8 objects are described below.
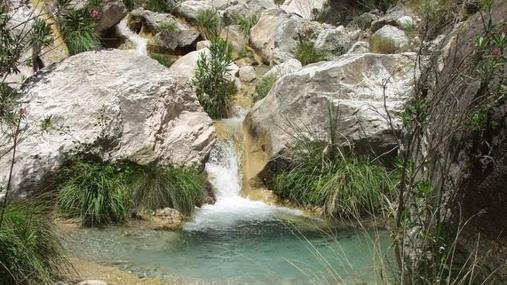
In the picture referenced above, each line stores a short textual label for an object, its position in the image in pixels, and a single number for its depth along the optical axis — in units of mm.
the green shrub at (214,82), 10500
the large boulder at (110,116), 7340
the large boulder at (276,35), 13539
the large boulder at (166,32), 13773
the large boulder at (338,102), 8328
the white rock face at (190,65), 11281
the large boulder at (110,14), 11852
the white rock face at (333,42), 13070
